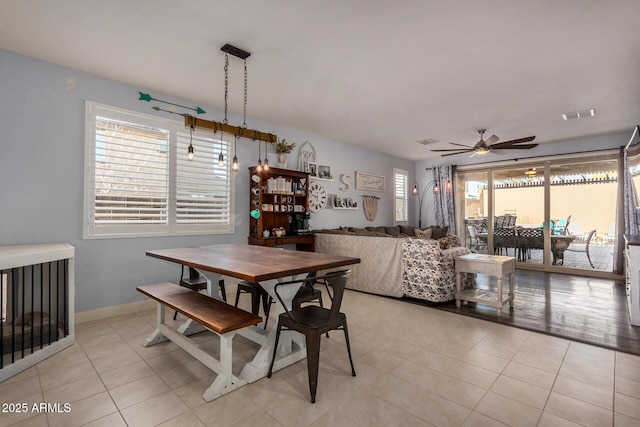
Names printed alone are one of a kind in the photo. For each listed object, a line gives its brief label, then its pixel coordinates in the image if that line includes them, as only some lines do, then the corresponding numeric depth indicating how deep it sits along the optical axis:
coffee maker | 5.12
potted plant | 5.03
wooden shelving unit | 4.70
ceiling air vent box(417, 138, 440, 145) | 6.27
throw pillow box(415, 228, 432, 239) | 6.61
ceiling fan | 4.87
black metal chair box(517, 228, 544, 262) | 6.56
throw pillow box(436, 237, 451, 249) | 3.97
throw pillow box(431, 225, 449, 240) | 6.91
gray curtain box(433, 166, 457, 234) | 7.65
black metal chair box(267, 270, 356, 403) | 1.96
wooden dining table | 2.09
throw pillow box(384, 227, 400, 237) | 6.85
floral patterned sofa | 3.93
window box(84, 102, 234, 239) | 3.47
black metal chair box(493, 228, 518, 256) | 6.86
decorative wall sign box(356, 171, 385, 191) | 6.79
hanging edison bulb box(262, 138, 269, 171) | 5.07
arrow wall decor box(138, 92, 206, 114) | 3.77
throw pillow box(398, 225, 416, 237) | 7.18
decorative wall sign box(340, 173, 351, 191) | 6.42
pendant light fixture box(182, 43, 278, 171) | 2.91
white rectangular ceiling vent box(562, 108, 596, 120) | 4.41
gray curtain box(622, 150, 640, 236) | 5.34
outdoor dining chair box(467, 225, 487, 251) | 7.43
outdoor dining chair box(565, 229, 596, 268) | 6.05
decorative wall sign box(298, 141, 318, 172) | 5.62
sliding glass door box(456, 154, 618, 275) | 5.93
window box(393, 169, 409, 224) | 7.89
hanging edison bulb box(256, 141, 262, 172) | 4.98
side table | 3.56
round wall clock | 5.75
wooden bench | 2.01
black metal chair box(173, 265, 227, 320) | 3.27
